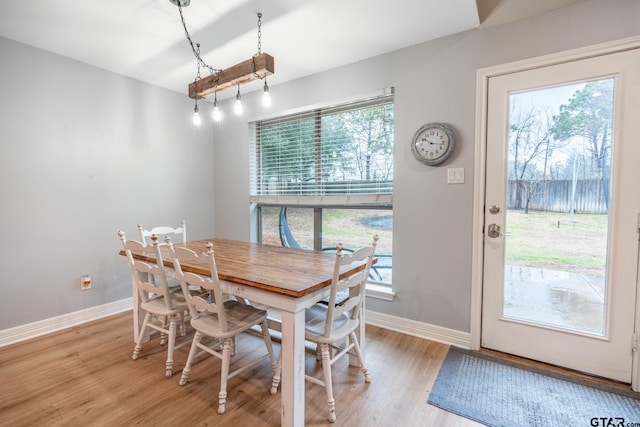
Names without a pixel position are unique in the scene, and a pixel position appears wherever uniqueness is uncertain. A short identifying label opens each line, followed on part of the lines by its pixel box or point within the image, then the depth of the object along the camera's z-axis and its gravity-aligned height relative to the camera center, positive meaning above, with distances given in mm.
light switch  2258 +203
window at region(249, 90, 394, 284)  2736 +263
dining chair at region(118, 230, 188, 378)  1923 -691
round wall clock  2266 +463
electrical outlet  2768 -757
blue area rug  1563 -1140
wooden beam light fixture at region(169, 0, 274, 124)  2020 +939
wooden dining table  1414 -443
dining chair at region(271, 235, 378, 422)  1553 -713
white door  1796 -78
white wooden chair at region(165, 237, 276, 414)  1624 -717
